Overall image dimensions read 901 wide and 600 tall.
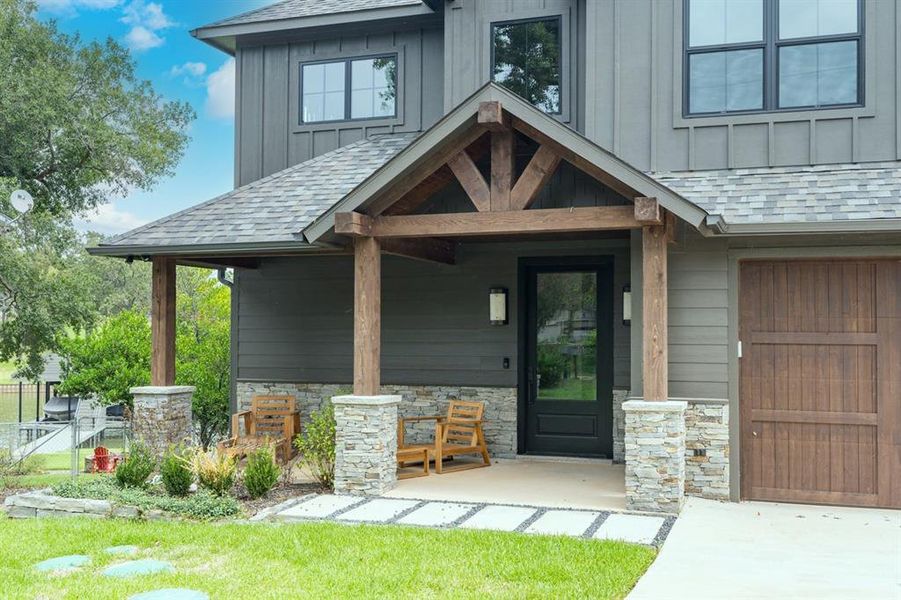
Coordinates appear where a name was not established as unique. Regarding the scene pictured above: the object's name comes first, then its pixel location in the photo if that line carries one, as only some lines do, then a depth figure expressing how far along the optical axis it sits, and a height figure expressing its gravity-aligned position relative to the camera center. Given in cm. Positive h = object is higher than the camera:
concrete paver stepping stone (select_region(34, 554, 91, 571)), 592 -172
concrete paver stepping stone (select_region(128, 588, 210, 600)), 519 -169
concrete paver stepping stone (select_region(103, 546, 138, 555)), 627 -171
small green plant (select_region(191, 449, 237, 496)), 788 -144
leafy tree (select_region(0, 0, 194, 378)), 1351 +329
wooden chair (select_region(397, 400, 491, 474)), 945 -139
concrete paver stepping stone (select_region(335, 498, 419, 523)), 739 -173
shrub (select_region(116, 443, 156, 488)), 807 -146
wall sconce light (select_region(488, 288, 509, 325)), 1045 +12
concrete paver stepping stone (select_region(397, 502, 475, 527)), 721 -172
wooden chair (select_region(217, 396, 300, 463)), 1041 -135
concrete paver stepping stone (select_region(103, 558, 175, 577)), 572 -170
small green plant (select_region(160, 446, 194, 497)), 780 -146
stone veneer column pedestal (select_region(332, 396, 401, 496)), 834 -126
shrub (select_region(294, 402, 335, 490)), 868 -136
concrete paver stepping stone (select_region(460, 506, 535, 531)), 707 -171
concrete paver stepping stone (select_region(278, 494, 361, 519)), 744 -172
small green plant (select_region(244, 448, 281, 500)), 800 -147
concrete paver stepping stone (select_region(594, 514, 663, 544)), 666 -171
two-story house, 793 +81
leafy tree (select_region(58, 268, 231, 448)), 1391 -88
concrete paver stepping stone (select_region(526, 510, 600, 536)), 688 -171
